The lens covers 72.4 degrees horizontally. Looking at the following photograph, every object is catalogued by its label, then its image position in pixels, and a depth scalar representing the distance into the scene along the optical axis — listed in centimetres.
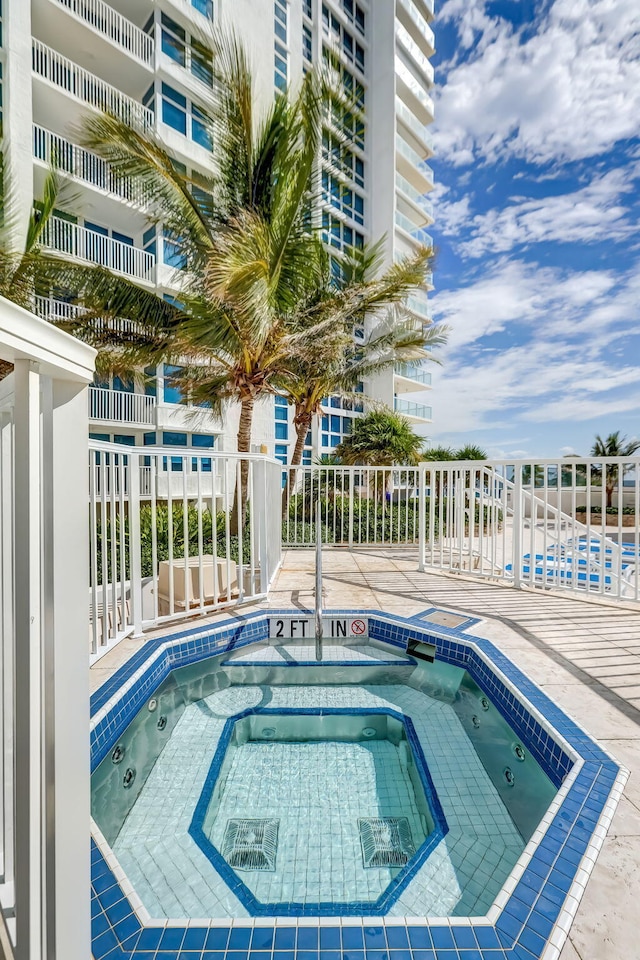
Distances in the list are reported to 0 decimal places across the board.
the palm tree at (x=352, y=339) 838
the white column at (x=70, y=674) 79
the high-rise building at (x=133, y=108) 952
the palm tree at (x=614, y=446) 2066
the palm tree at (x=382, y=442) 1313
